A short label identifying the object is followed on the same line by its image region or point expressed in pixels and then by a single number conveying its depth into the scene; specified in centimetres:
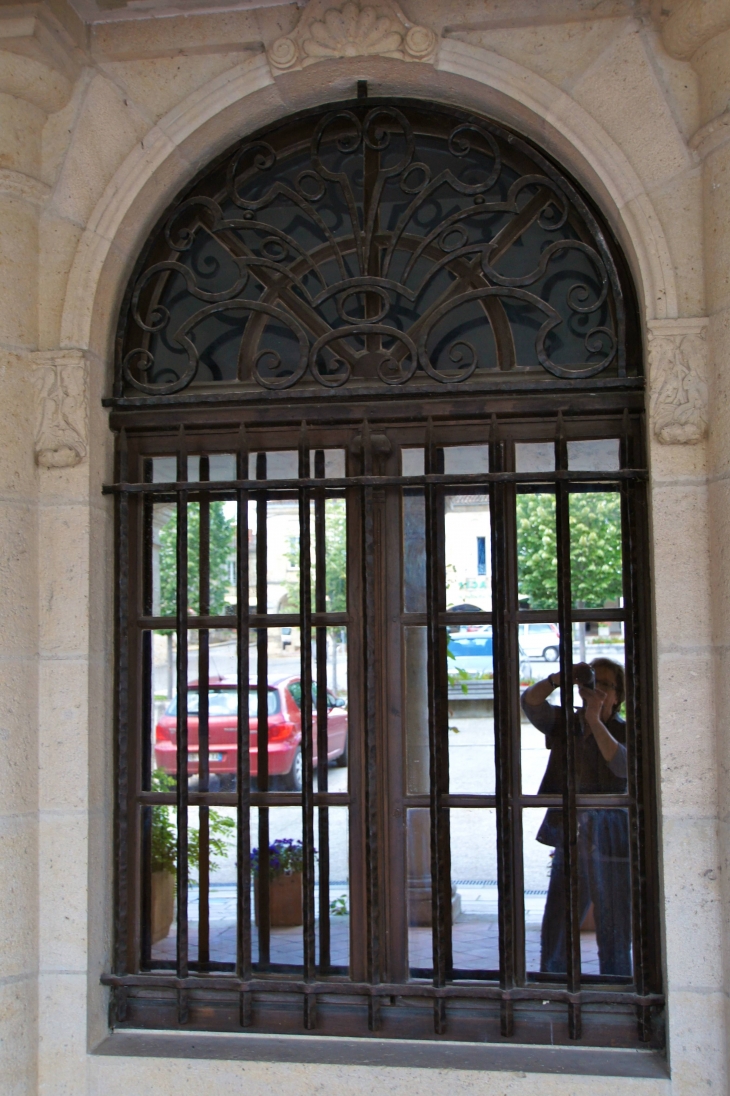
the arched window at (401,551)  318
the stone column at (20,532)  313
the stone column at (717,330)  291
